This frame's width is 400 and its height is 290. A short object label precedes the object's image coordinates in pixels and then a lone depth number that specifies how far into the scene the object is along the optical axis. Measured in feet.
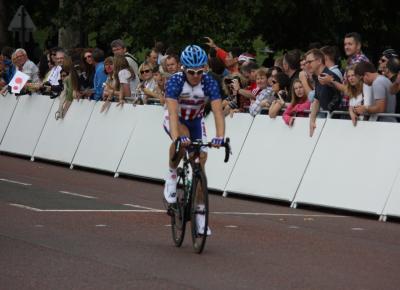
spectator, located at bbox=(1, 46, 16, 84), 95.14
